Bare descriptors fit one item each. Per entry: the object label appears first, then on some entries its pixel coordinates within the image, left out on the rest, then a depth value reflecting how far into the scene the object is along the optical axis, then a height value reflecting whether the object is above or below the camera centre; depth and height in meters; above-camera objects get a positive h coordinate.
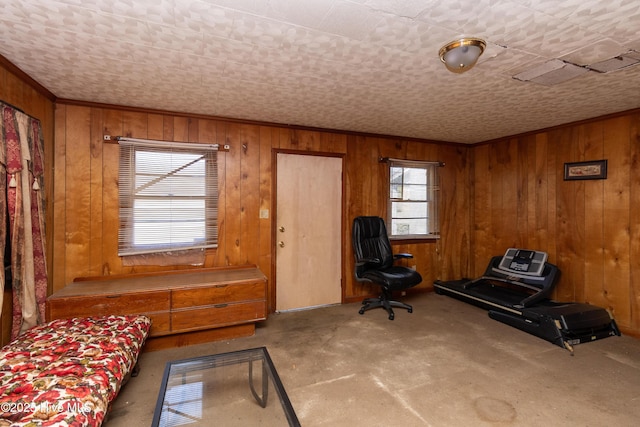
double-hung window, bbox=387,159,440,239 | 4.25 +0.17
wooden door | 3.65 -0.26
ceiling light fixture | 1.72 +0.94
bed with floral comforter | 1.29 -0.85
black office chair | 3.36 -0.67
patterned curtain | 2.06 -0.02
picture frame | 3.22 +0.48
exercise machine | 2.79 -1.01
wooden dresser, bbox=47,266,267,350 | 2.39 -0.80
